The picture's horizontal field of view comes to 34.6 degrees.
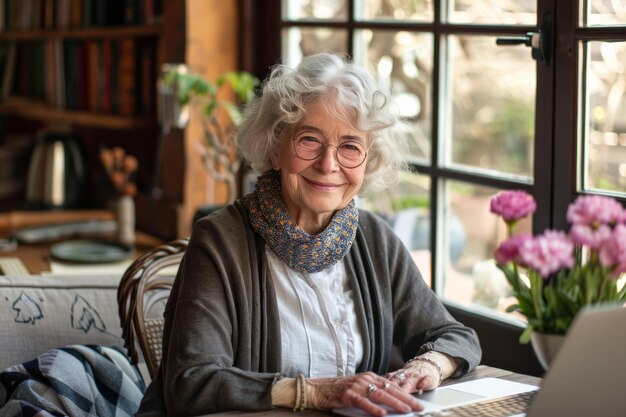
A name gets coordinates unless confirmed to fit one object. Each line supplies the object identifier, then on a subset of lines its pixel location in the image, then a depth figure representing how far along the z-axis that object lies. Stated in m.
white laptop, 1.34
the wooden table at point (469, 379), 1.71
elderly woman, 1.93
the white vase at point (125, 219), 3.42
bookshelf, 3.38
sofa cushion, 2.28
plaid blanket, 1.94
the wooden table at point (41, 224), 3.28
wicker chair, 2.24
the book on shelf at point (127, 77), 3.78
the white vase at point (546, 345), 1.45
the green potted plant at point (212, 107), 3.10
